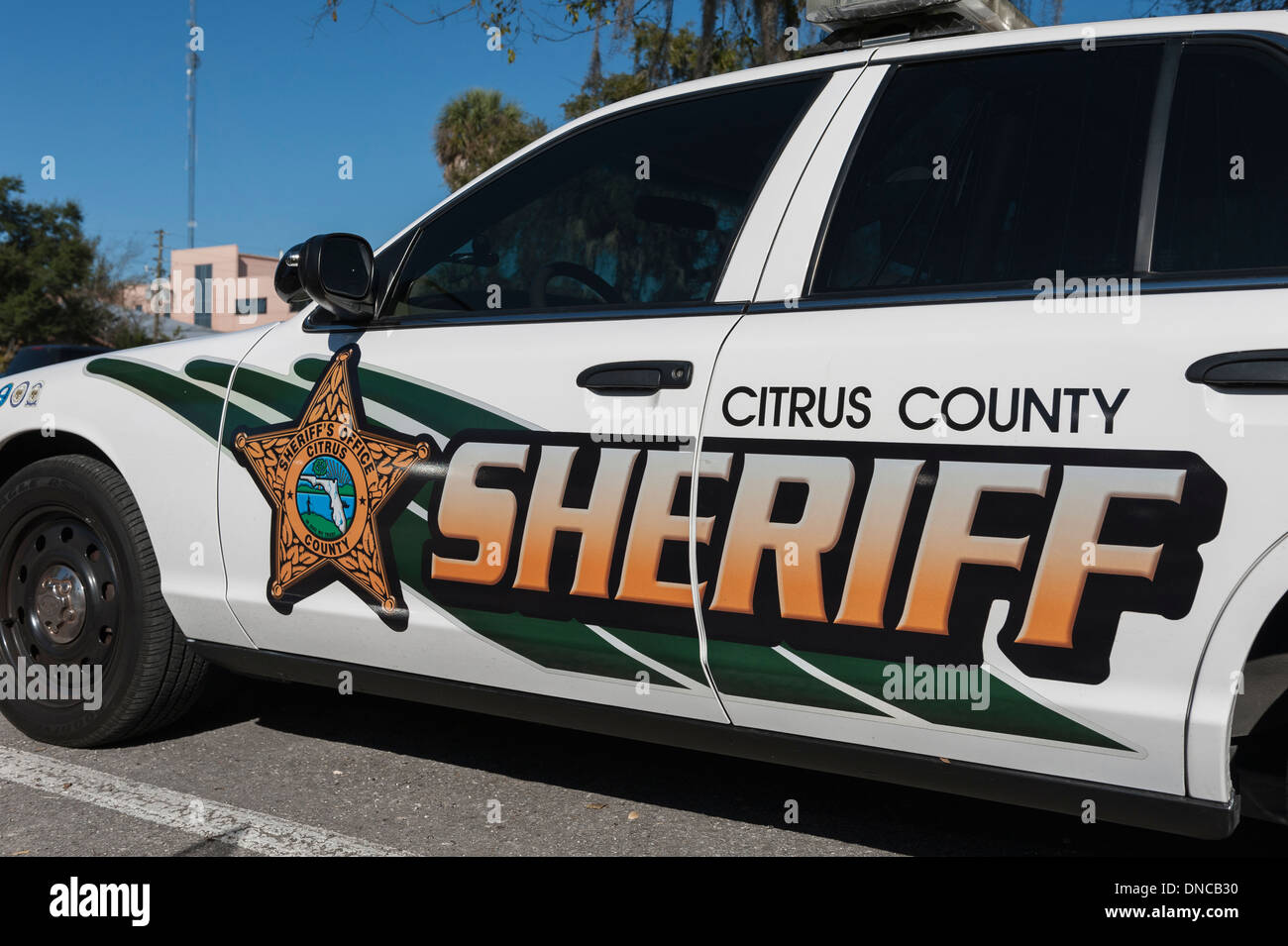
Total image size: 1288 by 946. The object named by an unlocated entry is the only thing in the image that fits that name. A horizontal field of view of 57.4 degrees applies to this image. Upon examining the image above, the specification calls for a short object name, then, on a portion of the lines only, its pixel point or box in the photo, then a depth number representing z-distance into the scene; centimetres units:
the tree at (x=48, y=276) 3719
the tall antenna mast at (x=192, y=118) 3781
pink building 4996
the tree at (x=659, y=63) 995
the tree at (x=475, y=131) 2464
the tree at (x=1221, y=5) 635
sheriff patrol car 196
